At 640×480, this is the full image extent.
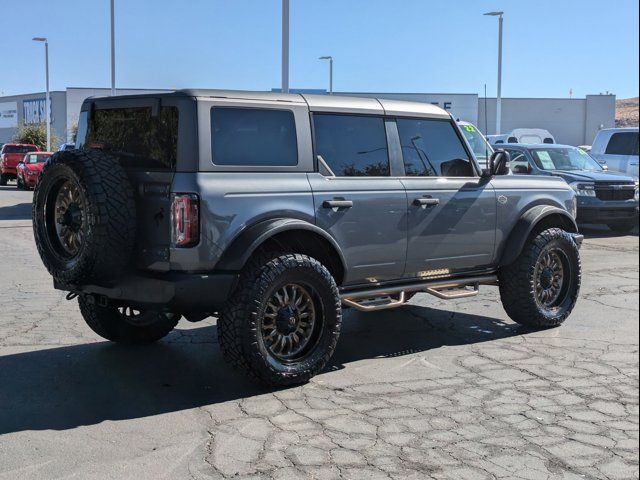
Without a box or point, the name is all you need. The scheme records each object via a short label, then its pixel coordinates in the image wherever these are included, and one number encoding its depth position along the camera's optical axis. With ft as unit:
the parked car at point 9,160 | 118.32
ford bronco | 16.52
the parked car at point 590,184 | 48.14
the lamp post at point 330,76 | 163.85
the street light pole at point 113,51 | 104.17
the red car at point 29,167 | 101.30
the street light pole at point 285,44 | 56.70
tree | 171.69
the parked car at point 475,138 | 54.40
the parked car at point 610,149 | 55.01
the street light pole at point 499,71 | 96.27
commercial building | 168.66
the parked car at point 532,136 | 102.93
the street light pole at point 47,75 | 148.83
